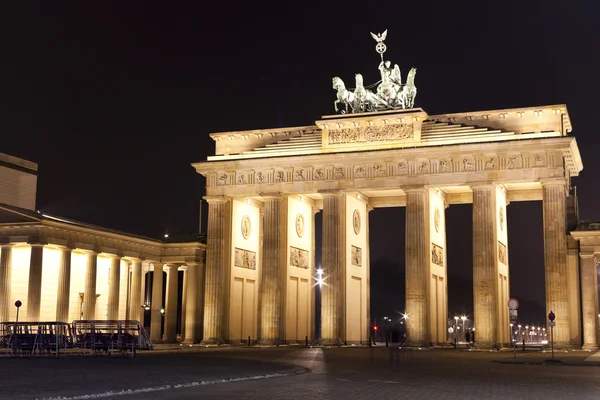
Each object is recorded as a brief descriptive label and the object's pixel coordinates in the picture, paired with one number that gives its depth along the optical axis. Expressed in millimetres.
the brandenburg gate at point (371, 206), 59688
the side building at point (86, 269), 57781
